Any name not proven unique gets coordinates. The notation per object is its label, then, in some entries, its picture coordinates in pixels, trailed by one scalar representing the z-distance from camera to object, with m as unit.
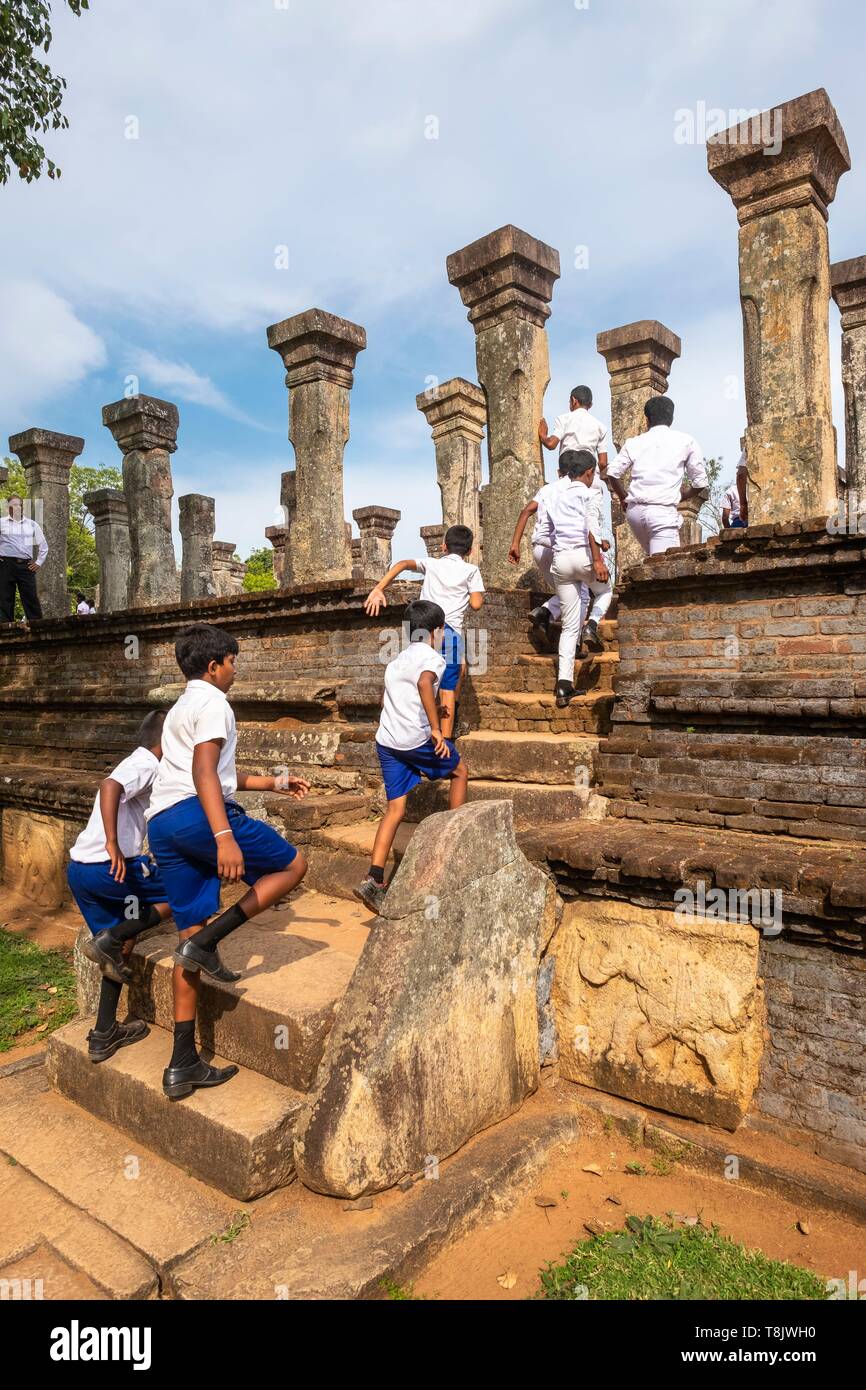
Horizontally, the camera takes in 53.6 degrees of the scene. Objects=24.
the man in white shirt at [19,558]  9.78
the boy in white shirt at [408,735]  4.25
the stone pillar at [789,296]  4.64
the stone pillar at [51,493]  11.81
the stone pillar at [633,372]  8.89
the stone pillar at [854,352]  8.49
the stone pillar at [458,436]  11.77
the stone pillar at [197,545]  13.57
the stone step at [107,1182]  2.72
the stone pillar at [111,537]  13.64
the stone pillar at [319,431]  7.64
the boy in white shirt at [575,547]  5.48
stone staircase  3.03
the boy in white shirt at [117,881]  3.59
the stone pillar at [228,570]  20.75
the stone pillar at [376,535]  18.48
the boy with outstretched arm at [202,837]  3.11
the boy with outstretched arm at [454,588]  5.12
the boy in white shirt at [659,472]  5.77
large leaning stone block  2.90
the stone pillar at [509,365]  7.07
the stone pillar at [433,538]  19.31
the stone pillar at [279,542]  19.70
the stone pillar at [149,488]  9.89
